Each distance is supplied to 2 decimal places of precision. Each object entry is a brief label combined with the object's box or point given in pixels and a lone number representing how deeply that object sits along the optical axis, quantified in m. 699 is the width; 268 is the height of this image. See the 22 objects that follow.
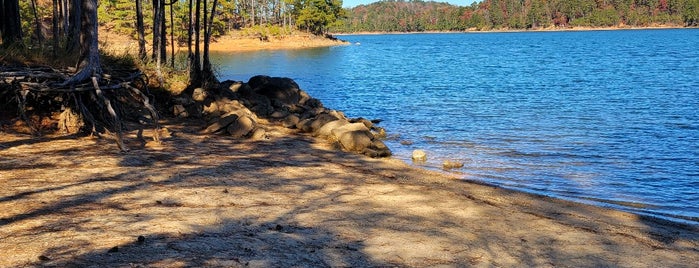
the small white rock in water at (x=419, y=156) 14.41
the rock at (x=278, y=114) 18.39
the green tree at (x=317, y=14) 97.06
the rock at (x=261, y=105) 18.78
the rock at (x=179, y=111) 16.23
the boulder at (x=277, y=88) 21.83
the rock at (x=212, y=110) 16.61
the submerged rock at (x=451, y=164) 13.59
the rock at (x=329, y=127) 15.64
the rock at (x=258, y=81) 22.62
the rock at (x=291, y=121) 17.30
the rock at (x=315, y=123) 16.48
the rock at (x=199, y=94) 17.70
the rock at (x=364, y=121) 19.13
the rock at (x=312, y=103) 22.11
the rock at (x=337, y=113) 19.16
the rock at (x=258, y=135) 14.35
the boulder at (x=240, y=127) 14.28
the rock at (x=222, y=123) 14.56
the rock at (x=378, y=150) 14.09
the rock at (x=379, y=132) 18.02
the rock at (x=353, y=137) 14.30
